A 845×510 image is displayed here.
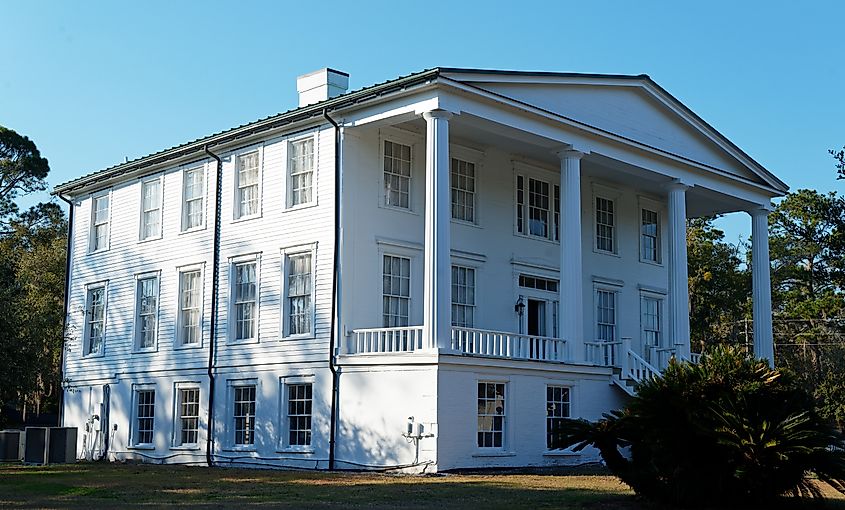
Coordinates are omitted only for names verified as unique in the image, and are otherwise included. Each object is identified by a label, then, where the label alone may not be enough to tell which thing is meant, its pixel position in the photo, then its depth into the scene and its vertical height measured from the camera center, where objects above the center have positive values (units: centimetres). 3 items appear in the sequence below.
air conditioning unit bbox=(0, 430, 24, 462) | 2928 -101
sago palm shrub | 1307 -26
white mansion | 2325 +363
